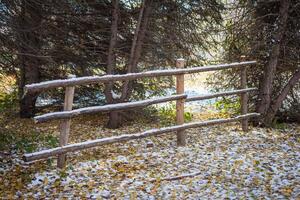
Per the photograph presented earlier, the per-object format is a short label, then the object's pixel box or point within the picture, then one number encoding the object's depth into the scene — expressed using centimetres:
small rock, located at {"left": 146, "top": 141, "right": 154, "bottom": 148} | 878
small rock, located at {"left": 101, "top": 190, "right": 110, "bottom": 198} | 622
